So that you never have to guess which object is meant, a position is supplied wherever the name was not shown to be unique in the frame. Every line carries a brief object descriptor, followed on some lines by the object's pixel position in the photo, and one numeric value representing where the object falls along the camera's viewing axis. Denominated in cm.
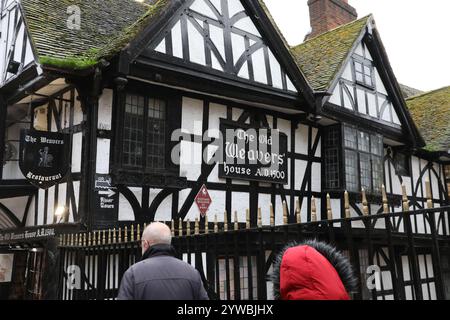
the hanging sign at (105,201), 777
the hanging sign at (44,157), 789
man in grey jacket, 330
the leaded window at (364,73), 1278
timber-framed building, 784
